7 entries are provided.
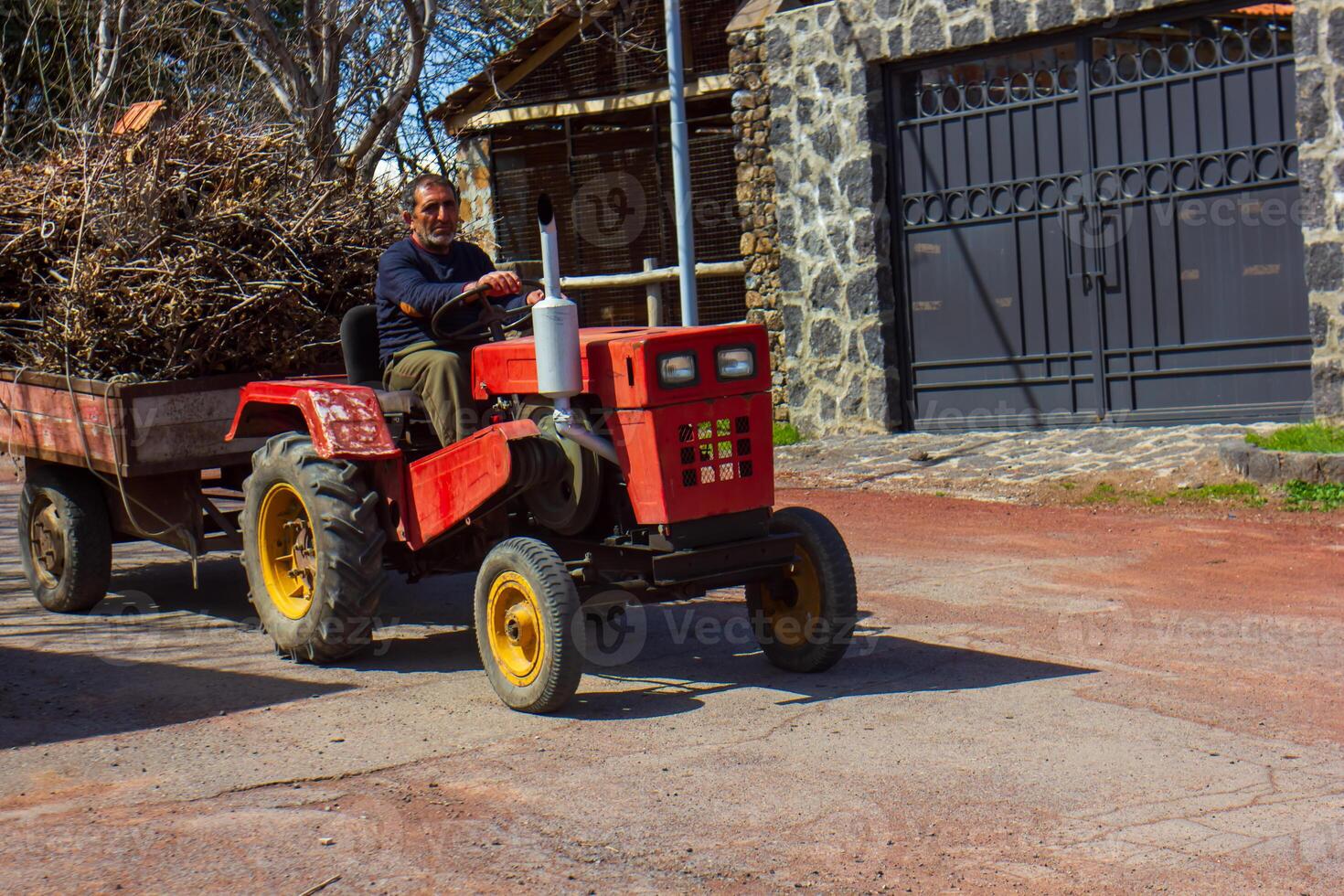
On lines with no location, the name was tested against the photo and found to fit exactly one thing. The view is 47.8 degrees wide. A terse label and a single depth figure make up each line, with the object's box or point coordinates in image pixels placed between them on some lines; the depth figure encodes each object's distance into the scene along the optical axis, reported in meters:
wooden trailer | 7.25
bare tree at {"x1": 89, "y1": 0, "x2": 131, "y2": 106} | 15.11
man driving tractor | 6.39
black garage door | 12.04
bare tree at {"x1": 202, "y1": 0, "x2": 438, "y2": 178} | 14.82
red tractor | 5.68
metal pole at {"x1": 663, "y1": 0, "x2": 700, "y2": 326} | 14.81
